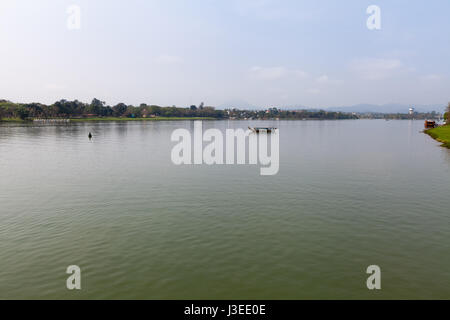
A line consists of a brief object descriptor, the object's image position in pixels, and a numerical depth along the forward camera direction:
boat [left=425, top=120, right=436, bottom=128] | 171.38
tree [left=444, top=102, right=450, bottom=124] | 151.88
